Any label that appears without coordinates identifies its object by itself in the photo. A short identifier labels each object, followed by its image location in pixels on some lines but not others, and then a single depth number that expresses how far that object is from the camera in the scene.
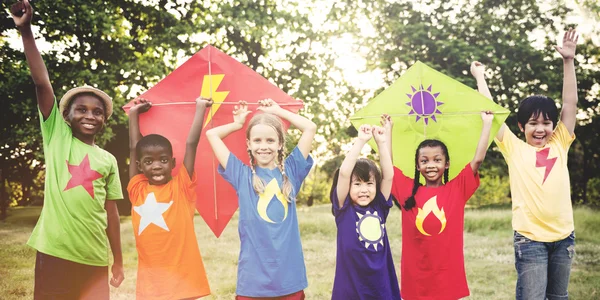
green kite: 4.49
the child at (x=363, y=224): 3.79
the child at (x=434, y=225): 4.09
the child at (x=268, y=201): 3.72
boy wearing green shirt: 3.74
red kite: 4.55
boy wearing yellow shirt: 4.18
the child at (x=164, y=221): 3.98
